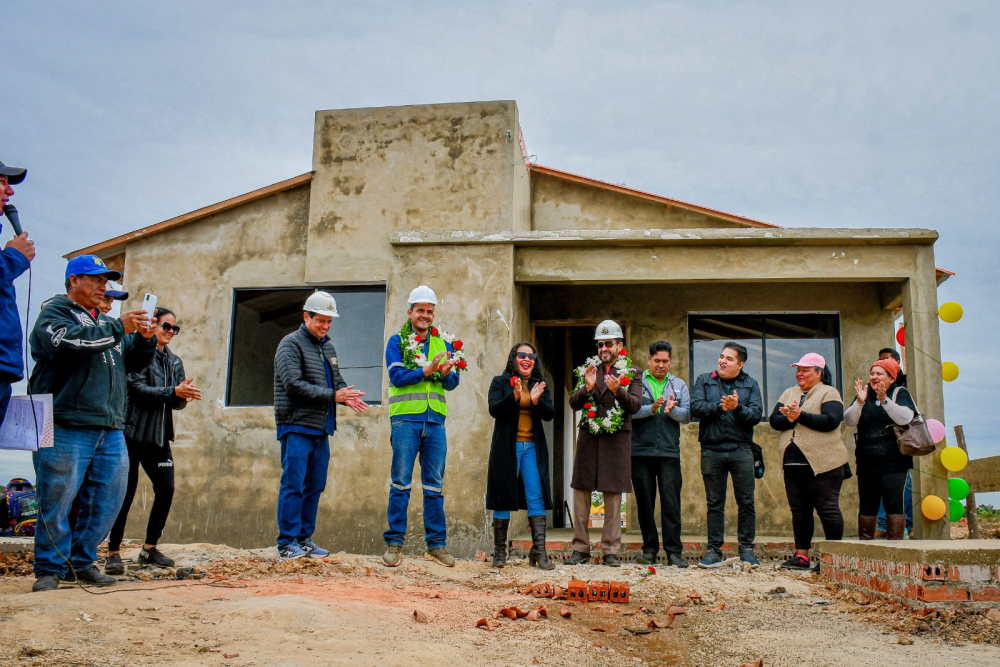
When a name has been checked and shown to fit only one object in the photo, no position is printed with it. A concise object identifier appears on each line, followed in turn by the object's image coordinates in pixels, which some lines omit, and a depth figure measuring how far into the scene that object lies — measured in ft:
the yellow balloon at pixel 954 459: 25.68
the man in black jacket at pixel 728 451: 24.08
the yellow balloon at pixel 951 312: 27.66
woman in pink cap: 23.56
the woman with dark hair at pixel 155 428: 20.40
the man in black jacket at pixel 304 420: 20.94
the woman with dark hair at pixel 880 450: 24.16
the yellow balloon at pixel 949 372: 27.94
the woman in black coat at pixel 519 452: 23.29
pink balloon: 25.21
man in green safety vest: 22.62
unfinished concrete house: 28.94
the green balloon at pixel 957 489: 26.58
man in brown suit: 23.53
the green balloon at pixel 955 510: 27.76
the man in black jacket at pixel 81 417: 16.12
